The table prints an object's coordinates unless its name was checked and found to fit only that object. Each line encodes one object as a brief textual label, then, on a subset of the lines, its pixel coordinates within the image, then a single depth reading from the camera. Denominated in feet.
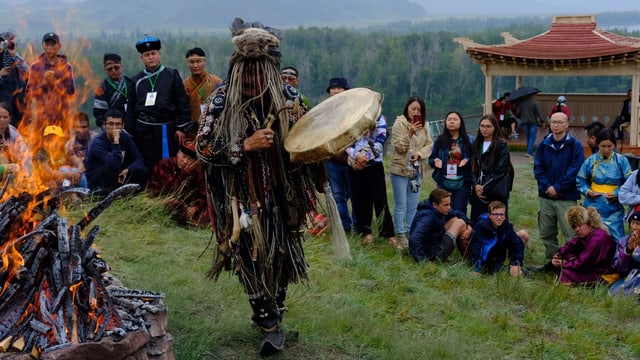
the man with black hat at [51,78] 24.23
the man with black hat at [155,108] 24.91
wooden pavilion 55.47
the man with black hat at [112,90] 25.76
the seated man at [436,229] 24.85
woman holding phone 26.78
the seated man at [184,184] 25.26
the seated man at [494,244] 24.62
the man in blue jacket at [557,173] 26.30
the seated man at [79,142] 24.95
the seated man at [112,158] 24.04
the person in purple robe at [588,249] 23.40
